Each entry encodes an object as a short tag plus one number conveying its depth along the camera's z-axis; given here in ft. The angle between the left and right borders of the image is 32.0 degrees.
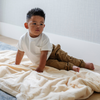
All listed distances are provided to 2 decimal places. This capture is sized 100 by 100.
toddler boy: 4.74
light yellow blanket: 3.50
